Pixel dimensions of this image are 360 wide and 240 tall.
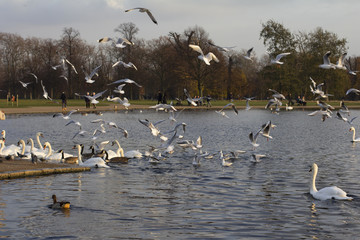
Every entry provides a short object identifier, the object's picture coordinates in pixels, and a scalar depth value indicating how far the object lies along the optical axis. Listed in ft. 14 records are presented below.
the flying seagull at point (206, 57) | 52.80
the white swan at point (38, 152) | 81.85
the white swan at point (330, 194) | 53.88
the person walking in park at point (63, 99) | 214.75
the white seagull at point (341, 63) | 69.05
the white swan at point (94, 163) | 74.64
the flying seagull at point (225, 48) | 55.56
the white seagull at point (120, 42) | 59.82
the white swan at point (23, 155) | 79.51
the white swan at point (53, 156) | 80.64
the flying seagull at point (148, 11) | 48.71
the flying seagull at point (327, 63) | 64.78
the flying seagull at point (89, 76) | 67.73
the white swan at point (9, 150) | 79.36
